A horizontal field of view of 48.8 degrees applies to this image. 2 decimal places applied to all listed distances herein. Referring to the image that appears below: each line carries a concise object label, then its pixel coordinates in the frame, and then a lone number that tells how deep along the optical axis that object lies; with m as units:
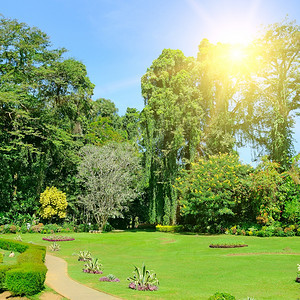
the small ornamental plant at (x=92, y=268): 14.76
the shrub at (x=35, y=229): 35.78
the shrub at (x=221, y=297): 7.77
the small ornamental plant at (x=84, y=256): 19.09
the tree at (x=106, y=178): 40.22
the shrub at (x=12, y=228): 33.44
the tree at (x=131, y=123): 66.25
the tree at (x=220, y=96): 37.88
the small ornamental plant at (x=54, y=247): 24.40
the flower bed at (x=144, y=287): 11.24
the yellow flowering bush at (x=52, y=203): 39.78
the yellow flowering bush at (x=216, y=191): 31.80
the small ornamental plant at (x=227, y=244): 22.91
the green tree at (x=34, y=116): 38.22
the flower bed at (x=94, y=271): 14.73
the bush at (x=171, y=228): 37.81
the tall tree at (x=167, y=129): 38.56
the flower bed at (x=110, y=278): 12.80
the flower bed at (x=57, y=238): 29.39
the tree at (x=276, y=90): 34.19
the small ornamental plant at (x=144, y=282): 11.32
